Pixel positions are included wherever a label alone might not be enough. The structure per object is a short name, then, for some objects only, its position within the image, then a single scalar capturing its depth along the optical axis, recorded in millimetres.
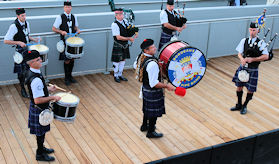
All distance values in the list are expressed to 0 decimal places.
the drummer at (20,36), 5855
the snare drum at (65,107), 4367
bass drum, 4926
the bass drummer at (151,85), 4730
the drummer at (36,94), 4113
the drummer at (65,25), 6582
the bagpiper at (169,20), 7407
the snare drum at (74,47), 6406
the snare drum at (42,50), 5910
